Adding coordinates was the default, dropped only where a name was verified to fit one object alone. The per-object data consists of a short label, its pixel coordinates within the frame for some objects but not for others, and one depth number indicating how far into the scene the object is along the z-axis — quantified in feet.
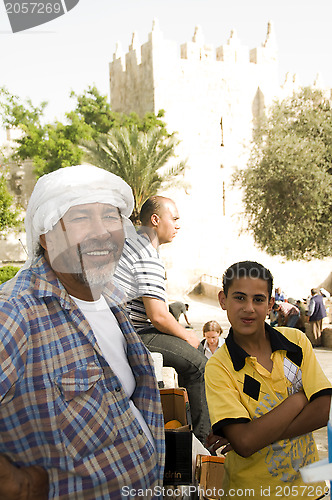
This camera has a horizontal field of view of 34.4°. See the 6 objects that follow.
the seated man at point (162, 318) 7.38
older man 4.01
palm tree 51.83
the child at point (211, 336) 15.04
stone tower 81.87
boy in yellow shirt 5.21
